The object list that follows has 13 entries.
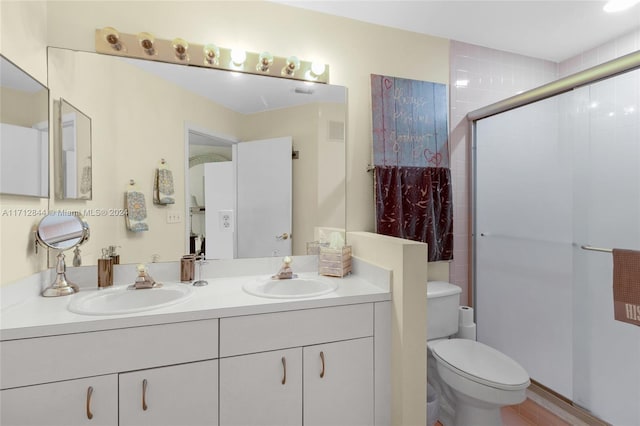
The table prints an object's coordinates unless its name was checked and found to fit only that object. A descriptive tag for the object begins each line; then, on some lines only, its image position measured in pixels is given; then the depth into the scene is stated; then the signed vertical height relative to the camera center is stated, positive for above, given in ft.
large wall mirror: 5.12 +1.42
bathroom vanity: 3.52 -1.91
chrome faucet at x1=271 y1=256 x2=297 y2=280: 5.76 -1.12
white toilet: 4.93 -2.69
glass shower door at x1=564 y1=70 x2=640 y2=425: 5.71 -0.41
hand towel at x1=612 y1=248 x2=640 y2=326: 4.82 -1.17
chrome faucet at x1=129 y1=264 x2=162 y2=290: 4.94 -1.09
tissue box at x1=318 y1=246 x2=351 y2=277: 5.85 -0.95
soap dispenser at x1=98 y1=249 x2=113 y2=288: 4.97 -0.95
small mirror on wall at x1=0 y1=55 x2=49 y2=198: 3.96 +1.10
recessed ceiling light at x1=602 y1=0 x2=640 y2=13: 6.02 +4.06
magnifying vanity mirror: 4.54 -0.37
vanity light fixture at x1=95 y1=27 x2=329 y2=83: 5.20 +2.86
